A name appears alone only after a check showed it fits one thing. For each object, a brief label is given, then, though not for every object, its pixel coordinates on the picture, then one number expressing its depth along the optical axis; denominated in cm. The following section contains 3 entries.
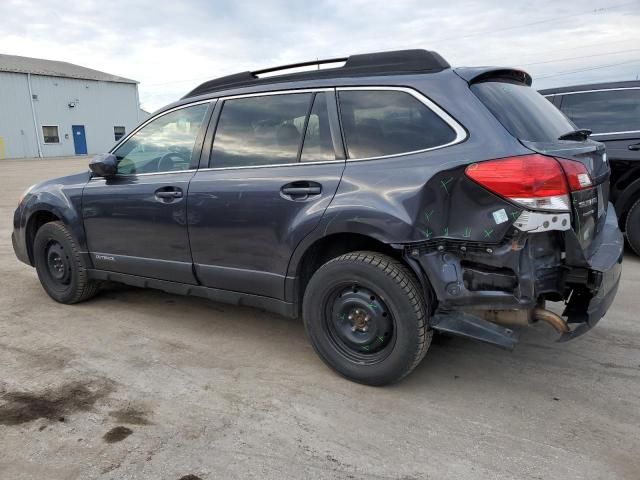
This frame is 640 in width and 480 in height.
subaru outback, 266
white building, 3569
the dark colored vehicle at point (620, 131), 577
